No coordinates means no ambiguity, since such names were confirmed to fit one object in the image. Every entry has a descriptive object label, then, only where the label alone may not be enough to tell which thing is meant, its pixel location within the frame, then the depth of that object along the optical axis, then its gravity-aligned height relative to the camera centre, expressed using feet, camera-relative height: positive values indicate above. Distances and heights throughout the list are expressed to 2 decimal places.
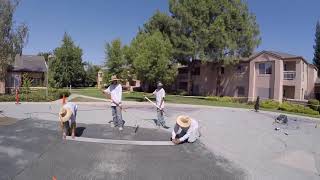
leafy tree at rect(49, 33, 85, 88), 139.60 +15.39
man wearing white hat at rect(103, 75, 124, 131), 26.66 -1.07
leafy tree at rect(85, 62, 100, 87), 188.89 +12.01
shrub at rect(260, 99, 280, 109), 71.39 -4.07
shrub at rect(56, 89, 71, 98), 67.36 -1.77
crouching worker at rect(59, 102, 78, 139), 21.76 -2.80
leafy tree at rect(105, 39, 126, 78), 89.50 +11.30
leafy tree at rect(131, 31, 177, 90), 63.85 +7.49
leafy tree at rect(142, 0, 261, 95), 94.45 +24.78
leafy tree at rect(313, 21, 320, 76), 147.51 +26.76
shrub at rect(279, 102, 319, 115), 65.14 -4.82
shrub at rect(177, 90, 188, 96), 118.44 -1.59
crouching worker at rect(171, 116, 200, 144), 22.26 -4.10
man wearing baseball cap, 29.51 -1.22
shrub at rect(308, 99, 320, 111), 68.11 -3.65
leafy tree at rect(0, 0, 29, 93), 63.63 +14.42
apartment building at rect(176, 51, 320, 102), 89.42 +5.71
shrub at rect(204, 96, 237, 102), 89.08 -3.23
